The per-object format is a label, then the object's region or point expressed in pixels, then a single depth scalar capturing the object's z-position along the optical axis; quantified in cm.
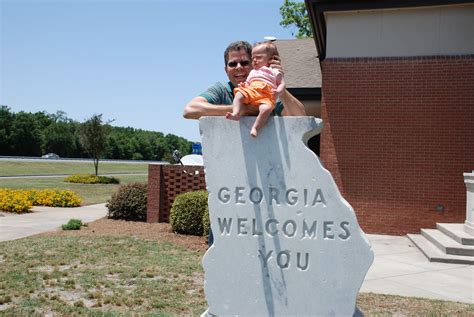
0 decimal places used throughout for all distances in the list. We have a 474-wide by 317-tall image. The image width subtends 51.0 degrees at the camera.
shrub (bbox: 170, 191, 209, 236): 1055
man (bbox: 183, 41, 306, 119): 336
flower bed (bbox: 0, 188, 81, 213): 1613
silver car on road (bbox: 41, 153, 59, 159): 7317
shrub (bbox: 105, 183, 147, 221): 1306
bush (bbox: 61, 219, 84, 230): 1148
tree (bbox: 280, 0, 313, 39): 3522
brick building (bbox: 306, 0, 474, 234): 1093
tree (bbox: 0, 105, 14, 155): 7262
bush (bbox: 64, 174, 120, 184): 2784
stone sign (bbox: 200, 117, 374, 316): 327
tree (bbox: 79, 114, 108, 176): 2709
